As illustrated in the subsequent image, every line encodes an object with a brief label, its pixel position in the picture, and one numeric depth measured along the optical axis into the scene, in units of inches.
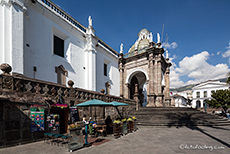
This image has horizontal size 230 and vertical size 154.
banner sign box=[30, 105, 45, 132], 265.7
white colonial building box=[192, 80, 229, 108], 1775.8
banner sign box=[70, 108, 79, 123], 351.9
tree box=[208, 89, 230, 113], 900.0
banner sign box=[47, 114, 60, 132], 293.3
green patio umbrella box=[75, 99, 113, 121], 308.3
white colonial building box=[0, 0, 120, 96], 355.6
